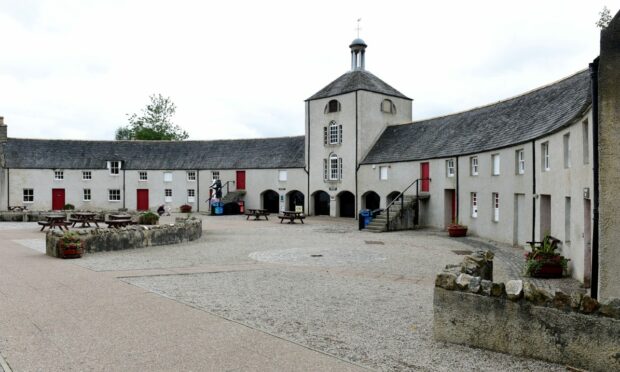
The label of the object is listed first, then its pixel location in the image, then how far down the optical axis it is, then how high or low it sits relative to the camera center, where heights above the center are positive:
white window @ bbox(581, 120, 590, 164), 11.04 +1.01
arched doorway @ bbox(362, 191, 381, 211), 36.47 -0.84
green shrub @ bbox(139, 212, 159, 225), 26.12 -1.49
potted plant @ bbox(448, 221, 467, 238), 22.83 -1.88
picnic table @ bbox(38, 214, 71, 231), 22.94 -1.48
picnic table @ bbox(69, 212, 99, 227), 25.94 -1.50
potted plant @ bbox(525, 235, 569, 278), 12.23 -1.85
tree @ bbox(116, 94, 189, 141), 69.69 +9.32
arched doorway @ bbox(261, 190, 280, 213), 44.03 -1.00
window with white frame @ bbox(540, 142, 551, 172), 16.44 +1.15
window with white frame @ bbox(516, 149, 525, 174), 18.92 +1.09
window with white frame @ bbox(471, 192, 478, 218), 23.25 -0.72
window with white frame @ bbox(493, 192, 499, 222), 21.39 -0.68
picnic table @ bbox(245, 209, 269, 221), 34.38 -1.62
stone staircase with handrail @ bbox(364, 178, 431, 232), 25.99 -1.36
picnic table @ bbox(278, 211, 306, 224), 30.81 -1.63
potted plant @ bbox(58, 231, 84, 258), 14.88 -1.70
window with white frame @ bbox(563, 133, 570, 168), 13.71 +1.11
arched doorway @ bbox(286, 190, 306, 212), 42.39 -0.80
